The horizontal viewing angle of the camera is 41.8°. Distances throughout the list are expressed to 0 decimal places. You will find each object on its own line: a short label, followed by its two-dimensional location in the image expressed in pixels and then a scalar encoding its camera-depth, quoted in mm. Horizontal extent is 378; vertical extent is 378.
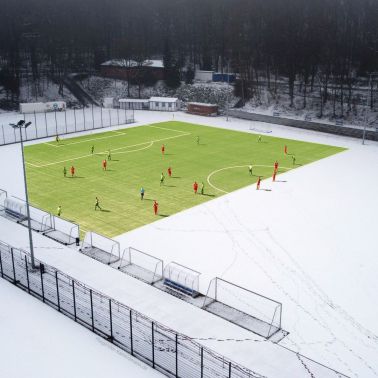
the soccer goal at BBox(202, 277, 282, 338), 26297
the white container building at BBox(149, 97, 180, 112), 95175
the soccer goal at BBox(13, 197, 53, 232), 38438
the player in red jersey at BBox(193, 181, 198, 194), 46762
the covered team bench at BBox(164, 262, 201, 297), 28984
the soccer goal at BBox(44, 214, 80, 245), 36344
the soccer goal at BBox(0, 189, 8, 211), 43025
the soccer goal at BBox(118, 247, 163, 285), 31094
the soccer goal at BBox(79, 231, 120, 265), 33531
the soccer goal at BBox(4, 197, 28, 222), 40219
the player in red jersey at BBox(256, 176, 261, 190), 48681
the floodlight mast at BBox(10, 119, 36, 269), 29969
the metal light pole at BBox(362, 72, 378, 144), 69500
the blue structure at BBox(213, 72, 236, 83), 107938
